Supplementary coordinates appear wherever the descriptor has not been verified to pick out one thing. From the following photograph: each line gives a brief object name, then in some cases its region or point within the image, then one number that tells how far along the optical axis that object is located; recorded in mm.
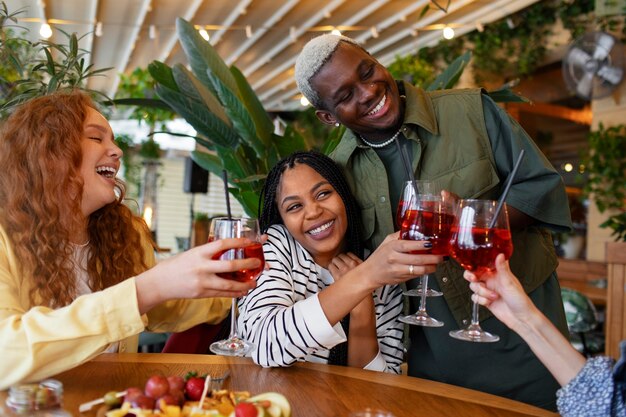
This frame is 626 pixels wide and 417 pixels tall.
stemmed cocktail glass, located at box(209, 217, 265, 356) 1439
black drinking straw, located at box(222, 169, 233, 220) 1748
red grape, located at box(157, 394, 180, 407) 1181
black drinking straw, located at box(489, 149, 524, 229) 1471
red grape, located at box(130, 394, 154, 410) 1175
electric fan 6238
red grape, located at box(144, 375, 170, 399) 1217
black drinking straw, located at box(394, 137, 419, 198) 1638
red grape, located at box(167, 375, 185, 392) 1244
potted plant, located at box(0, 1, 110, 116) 2713
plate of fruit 1121
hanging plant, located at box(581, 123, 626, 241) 6516
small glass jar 1112
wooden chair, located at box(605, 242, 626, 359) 3584
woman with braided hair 1667
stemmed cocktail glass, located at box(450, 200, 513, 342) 1487
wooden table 1426
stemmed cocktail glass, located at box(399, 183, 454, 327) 1565
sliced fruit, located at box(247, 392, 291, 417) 1117
